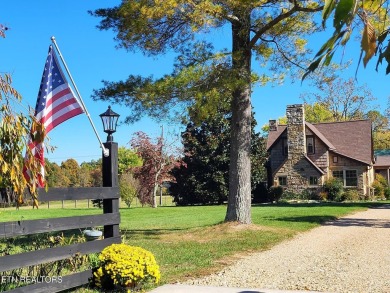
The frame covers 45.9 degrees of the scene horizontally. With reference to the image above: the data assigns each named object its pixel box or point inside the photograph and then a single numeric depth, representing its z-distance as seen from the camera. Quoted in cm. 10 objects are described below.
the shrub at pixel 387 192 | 3956
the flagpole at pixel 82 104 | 699
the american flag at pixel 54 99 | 662
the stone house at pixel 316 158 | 3869
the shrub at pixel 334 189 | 3672
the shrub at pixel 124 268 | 619
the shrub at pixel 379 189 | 3969
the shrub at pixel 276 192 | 3912
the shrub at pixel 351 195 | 3653
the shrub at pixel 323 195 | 3716
